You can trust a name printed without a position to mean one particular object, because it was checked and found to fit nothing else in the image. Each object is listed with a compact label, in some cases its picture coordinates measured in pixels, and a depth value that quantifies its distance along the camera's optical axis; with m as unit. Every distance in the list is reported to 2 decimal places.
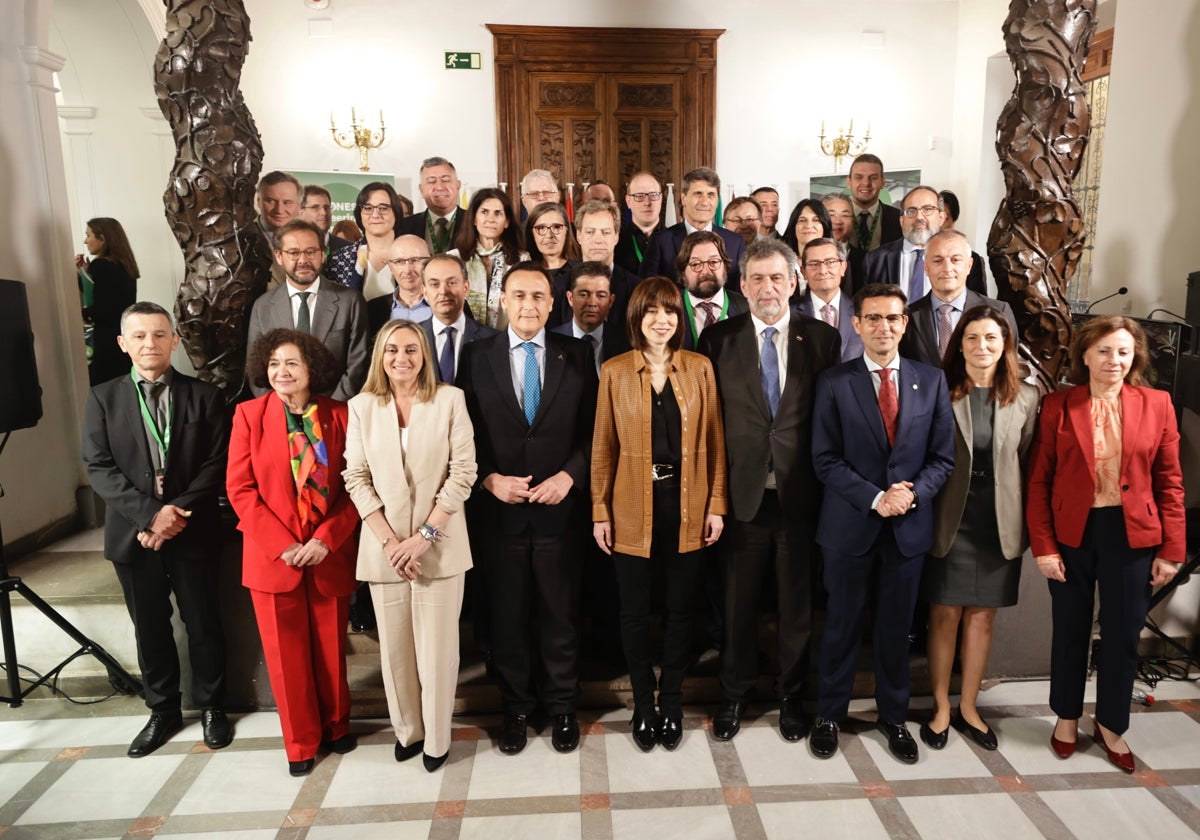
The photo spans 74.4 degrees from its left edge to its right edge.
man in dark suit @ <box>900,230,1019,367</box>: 3.37
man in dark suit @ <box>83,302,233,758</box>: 3.12
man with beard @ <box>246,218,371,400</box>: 3.50
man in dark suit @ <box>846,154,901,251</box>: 4.95
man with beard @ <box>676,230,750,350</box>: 3.44
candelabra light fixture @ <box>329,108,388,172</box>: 8.00
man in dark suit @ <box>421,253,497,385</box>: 3.29
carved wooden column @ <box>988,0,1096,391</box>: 3.74
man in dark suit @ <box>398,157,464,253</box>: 4.36
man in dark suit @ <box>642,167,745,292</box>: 4.02
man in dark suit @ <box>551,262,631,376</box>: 3.34
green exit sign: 8.18
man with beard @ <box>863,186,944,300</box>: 4.13
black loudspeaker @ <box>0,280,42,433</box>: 3.30
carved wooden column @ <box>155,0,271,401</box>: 3.57
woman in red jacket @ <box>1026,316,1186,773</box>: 2.89
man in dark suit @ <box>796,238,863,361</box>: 3.58
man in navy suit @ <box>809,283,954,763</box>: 2.94
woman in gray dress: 2.99
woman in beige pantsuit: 2.91
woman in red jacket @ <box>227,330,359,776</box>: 2.98
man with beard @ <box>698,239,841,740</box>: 3.08
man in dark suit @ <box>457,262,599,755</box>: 3.05
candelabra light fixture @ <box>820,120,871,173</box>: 8.70
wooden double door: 8.32
